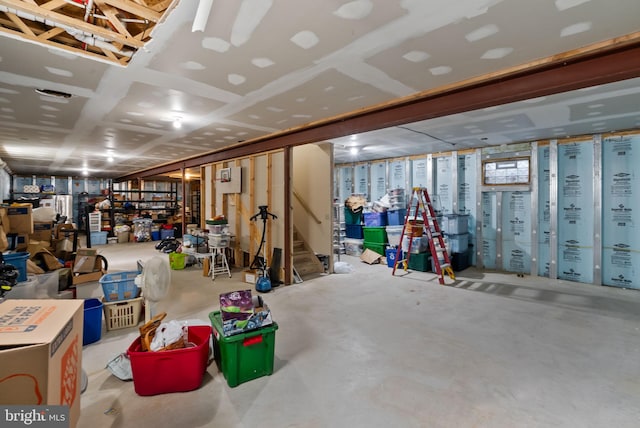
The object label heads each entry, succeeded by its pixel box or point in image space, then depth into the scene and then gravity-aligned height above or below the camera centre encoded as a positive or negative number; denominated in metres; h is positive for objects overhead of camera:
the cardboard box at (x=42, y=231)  5.38 -0.39
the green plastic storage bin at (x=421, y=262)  5.98 -1.06
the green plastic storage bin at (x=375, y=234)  6.93 -0.59
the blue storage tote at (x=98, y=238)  9.76 -0.93
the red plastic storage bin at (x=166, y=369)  2.14 -1.17
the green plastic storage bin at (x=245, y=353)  2.25 -1.13
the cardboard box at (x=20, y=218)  4.45 -0.12
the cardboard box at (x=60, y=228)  6.53 -0.40
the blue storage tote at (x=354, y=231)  7.68 -0.56
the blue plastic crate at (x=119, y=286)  3.25 -0.84
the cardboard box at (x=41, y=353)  0.99 -0.52
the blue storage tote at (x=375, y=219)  6.94 -0.22
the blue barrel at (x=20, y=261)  3.56 -0.62
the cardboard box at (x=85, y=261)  4.61 -0.81
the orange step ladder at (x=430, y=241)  5.33 -0.61
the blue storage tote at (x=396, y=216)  6.71 -0.15
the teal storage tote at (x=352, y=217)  7.64 -0.19
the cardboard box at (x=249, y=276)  5.18 -1.17
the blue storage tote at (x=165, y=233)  10.66 -0.83
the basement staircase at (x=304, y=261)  5.80 -1.04
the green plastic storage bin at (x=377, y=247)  6.93 -0.90
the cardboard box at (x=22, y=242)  4.42 -0.48
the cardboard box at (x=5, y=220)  4.17 -0.14
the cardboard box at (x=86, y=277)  4.57 -1.06
